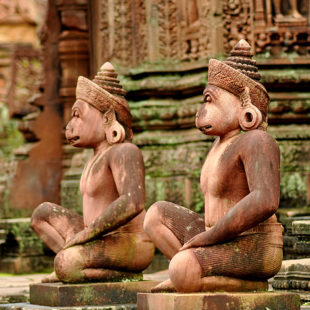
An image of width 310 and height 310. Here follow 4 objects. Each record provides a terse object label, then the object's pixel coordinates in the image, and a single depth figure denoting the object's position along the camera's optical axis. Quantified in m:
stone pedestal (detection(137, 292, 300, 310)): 10.56
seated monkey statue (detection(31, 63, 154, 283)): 12.84
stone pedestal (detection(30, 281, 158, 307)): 12.62
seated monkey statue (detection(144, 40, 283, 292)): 10.81
